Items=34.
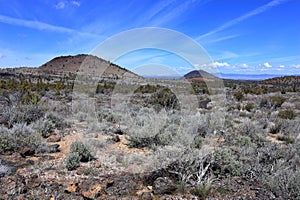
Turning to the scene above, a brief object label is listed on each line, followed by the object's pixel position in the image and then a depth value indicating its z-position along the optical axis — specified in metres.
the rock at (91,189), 3.66
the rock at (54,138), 6.68
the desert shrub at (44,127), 7.12
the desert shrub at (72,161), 4.69
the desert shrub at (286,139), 6.98
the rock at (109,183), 4.00
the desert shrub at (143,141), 6.33
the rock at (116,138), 6.81
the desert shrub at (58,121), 8.28
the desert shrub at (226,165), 4.54
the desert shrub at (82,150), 5.22
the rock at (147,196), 3.66
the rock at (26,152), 5.36
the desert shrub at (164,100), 13.34
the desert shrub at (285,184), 3.66
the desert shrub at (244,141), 6.12
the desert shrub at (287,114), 10.74
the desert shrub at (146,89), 20.91
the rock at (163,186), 3.81
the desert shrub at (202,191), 3.76
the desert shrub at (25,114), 8.07
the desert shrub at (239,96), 18.20
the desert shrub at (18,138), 5.71
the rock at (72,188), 3.79
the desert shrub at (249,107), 13.17
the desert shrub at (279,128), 8.33
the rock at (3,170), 4.36
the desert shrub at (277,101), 14.70
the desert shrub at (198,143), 5.89
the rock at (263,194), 3.74
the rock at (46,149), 5.70
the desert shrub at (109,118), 9.62
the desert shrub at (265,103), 14.79
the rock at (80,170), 4.53
